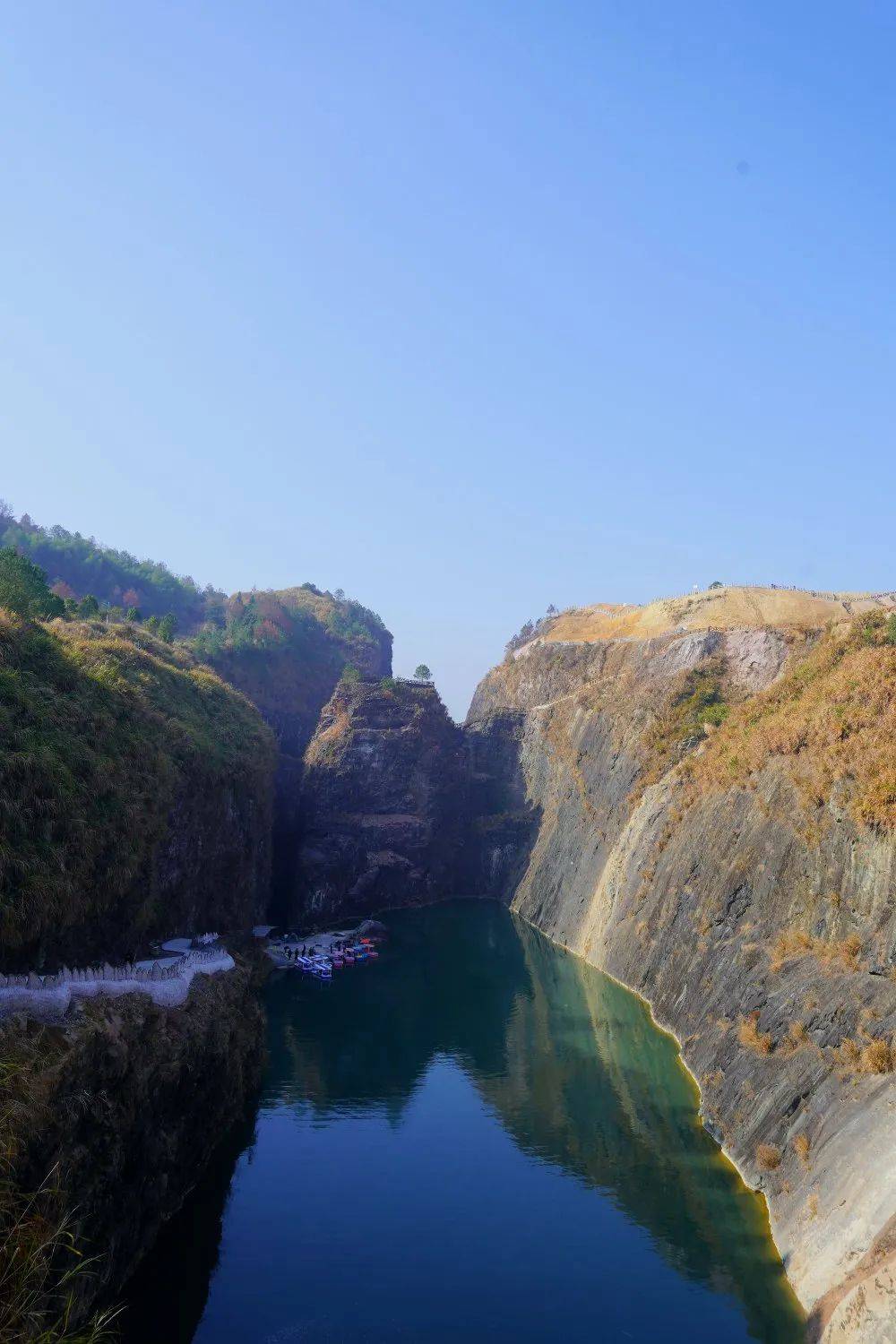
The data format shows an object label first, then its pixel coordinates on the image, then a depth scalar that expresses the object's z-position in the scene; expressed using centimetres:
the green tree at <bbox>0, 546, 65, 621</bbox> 5666
